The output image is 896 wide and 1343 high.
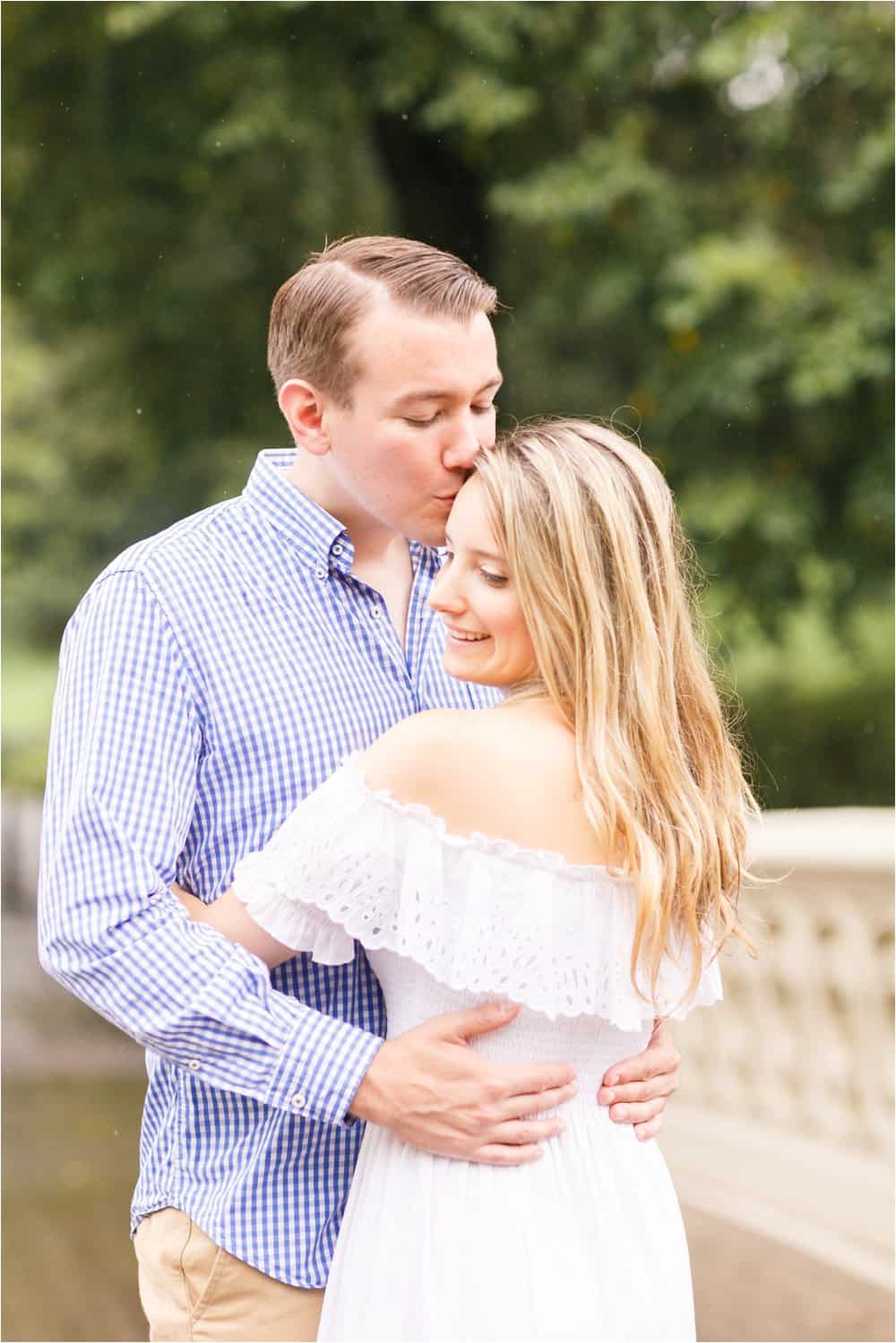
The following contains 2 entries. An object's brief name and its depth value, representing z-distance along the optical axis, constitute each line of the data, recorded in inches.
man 112.9
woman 111.6
